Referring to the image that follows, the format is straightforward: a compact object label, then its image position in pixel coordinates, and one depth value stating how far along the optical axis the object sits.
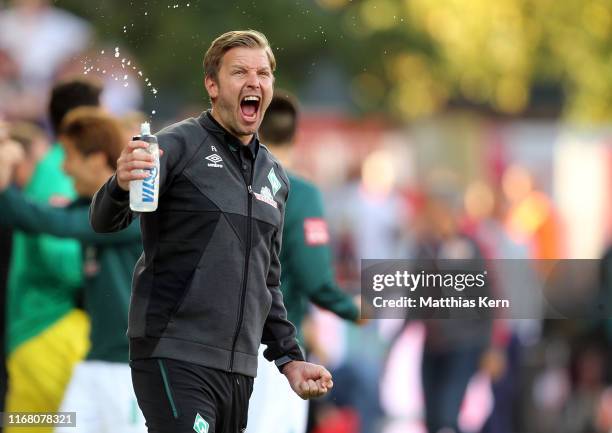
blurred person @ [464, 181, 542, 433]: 22.64
